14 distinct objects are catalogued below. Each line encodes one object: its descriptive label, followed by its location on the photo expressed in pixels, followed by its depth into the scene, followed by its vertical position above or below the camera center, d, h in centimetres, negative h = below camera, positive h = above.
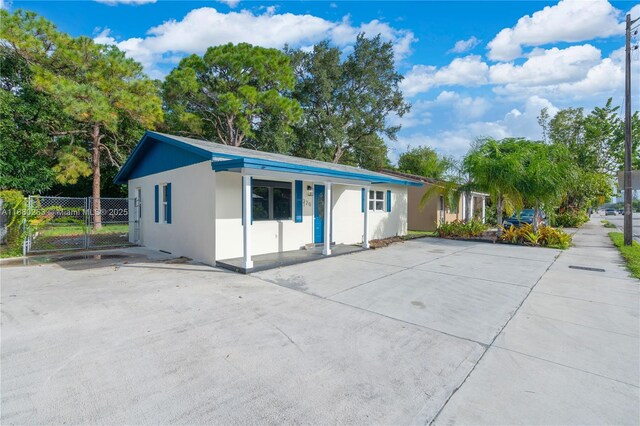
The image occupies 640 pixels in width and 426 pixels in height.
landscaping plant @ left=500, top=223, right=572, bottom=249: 1182 -119
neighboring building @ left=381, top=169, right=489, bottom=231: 1756 -21
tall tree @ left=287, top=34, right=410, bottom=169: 2627 +955
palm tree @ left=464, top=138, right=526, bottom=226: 1197 +154
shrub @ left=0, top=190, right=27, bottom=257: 933 -24
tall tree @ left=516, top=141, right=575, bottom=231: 1186 +119
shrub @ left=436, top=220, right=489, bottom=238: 1432 -103
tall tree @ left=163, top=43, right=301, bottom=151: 2056 +768
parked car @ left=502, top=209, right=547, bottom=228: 1659 -69
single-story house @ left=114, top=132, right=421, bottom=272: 779 +19
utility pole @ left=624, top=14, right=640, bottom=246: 1136 +226
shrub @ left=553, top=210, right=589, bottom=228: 2209 -96
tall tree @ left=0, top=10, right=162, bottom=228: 1419 +674
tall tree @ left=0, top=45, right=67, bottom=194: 1634 +432
